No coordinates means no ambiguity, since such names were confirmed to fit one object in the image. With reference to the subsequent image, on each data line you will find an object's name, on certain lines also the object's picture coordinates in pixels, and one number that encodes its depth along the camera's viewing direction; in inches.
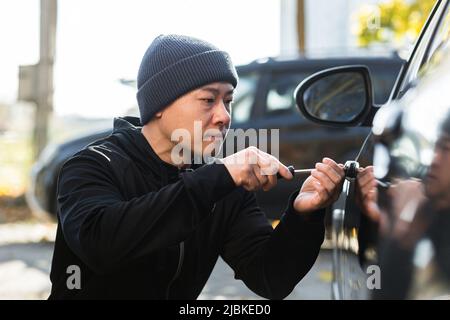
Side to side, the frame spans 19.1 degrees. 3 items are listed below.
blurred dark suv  295.4
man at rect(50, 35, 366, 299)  91.7
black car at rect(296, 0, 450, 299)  70.6
